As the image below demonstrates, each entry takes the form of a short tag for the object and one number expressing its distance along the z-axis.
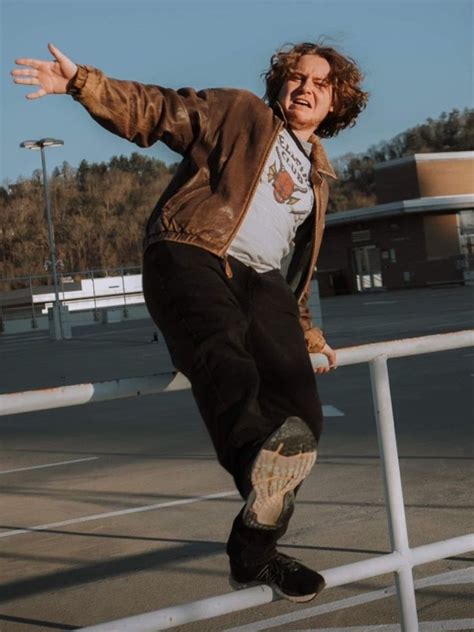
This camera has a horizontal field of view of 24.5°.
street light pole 36.88
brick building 52.25
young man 2.81
